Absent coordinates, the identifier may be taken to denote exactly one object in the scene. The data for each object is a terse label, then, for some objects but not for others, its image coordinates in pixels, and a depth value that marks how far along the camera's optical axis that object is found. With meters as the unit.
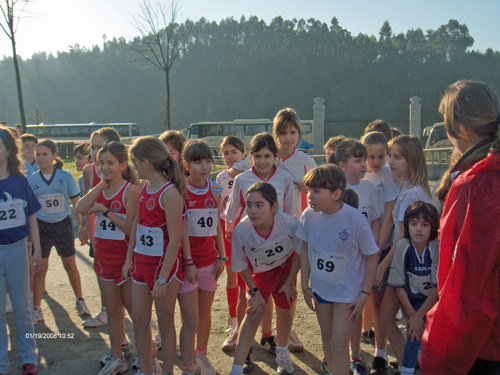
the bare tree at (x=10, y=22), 12.57
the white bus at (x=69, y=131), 40.91
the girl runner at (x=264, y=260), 3.00
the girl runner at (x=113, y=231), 3.26
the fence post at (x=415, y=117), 23.31
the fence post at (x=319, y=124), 23.56
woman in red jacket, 1.44
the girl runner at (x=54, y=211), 4.46
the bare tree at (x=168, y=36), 20.11
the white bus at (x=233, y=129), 36.91
